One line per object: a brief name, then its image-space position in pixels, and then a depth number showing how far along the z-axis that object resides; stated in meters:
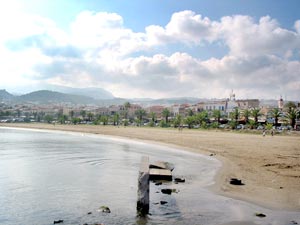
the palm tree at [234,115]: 102.06
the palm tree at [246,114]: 106.06
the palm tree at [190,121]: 111.56
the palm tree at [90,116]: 178.18
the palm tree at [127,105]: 194.12
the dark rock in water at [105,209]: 12.17
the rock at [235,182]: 16.95
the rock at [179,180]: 17.87
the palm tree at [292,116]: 88.19
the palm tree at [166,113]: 138.12
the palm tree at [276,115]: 96.06
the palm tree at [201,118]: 111.62
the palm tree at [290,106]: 93.00
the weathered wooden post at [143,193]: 12.21
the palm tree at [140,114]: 148.75
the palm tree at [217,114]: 114.06
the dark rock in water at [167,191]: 15.13
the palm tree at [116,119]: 147.95
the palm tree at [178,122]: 115.44
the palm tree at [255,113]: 99.69
